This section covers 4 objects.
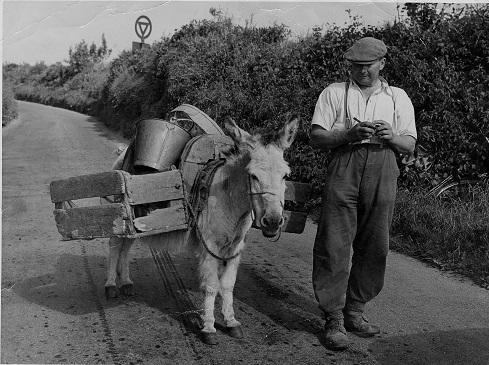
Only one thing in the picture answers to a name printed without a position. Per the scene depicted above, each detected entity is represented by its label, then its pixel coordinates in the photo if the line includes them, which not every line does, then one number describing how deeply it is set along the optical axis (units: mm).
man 3898
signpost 9152
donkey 3605
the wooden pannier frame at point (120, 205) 3822
